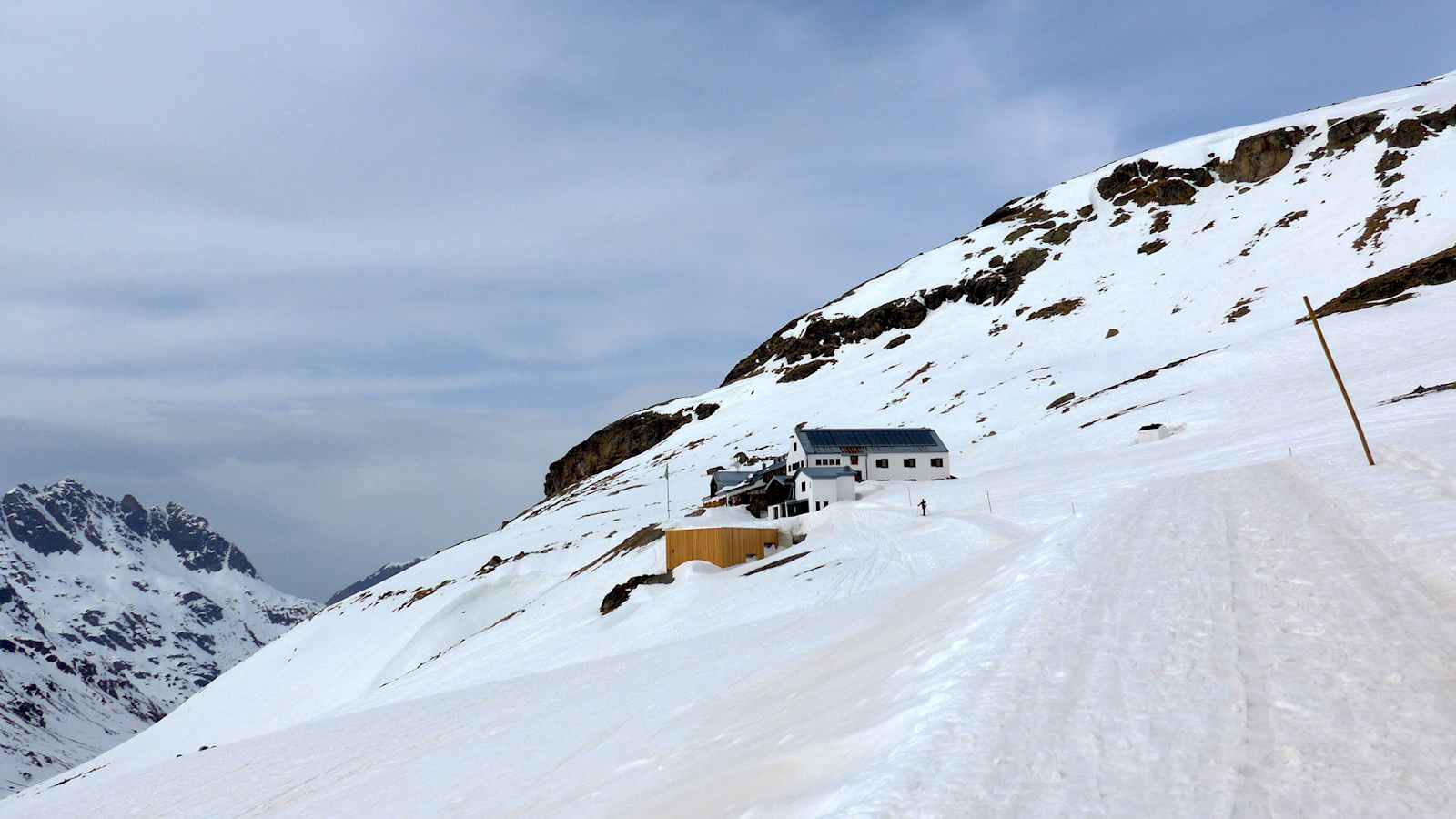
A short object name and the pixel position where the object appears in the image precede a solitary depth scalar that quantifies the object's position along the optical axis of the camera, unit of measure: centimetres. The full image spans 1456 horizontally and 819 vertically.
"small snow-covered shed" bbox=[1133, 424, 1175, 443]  4909
